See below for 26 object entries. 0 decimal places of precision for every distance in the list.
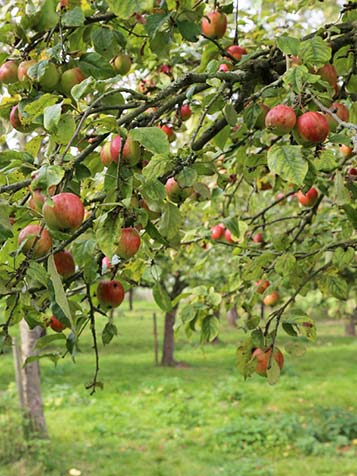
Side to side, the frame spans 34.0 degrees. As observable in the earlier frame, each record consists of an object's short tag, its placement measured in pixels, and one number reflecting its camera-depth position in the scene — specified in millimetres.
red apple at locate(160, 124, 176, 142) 2135
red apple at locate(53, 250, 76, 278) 1458
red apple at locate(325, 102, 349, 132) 1777
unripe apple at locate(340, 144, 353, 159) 2573
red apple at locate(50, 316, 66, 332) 1841
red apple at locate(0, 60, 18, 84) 1683
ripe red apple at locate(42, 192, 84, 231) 1108
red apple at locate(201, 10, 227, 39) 2154
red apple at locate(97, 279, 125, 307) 1684
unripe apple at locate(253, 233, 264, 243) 3473
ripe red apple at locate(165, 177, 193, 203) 1632
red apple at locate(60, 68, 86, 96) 1506
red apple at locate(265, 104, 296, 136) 1321
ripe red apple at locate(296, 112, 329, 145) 1310
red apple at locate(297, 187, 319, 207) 2980
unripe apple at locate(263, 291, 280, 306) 3266
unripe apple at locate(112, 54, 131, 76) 2076
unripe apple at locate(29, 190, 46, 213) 1167
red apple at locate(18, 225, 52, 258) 1176
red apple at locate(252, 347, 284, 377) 1918
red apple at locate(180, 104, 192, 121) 2314
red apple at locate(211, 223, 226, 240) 2998
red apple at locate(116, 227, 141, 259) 1257
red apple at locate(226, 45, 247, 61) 2252
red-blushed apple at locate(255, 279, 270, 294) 2692
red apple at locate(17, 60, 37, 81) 1600
